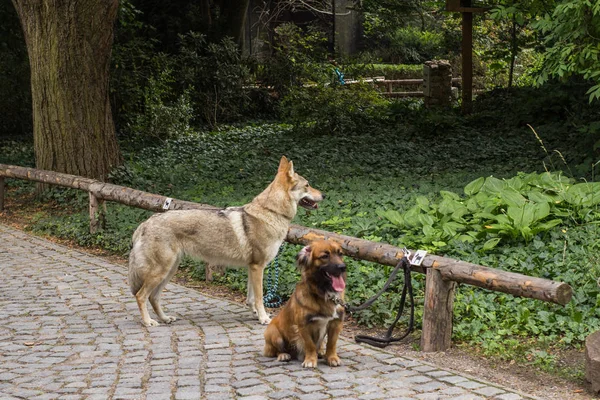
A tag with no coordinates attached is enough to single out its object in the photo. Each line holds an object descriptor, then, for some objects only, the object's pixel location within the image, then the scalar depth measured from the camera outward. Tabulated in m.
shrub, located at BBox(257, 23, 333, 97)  26.88
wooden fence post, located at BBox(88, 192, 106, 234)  12.31
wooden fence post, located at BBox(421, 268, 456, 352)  7.04
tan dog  8.04
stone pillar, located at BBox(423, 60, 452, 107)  24.50
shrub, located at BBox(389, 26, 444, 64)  41.03
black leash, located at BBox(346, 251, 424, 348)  7.27
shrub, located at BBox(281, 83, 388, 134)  21.81
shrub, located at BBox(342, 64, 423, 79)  37.47
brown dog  6.34
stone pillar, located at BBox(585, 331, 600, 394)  5.93
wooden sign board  22.12
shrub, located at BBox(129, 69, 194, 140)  22.64
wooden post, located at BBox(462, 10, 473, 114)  22.45
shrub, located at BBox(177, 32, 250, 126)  25.84
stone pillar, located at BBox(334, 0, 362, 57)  41.53
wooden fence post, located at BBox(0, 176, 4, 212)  15.21
